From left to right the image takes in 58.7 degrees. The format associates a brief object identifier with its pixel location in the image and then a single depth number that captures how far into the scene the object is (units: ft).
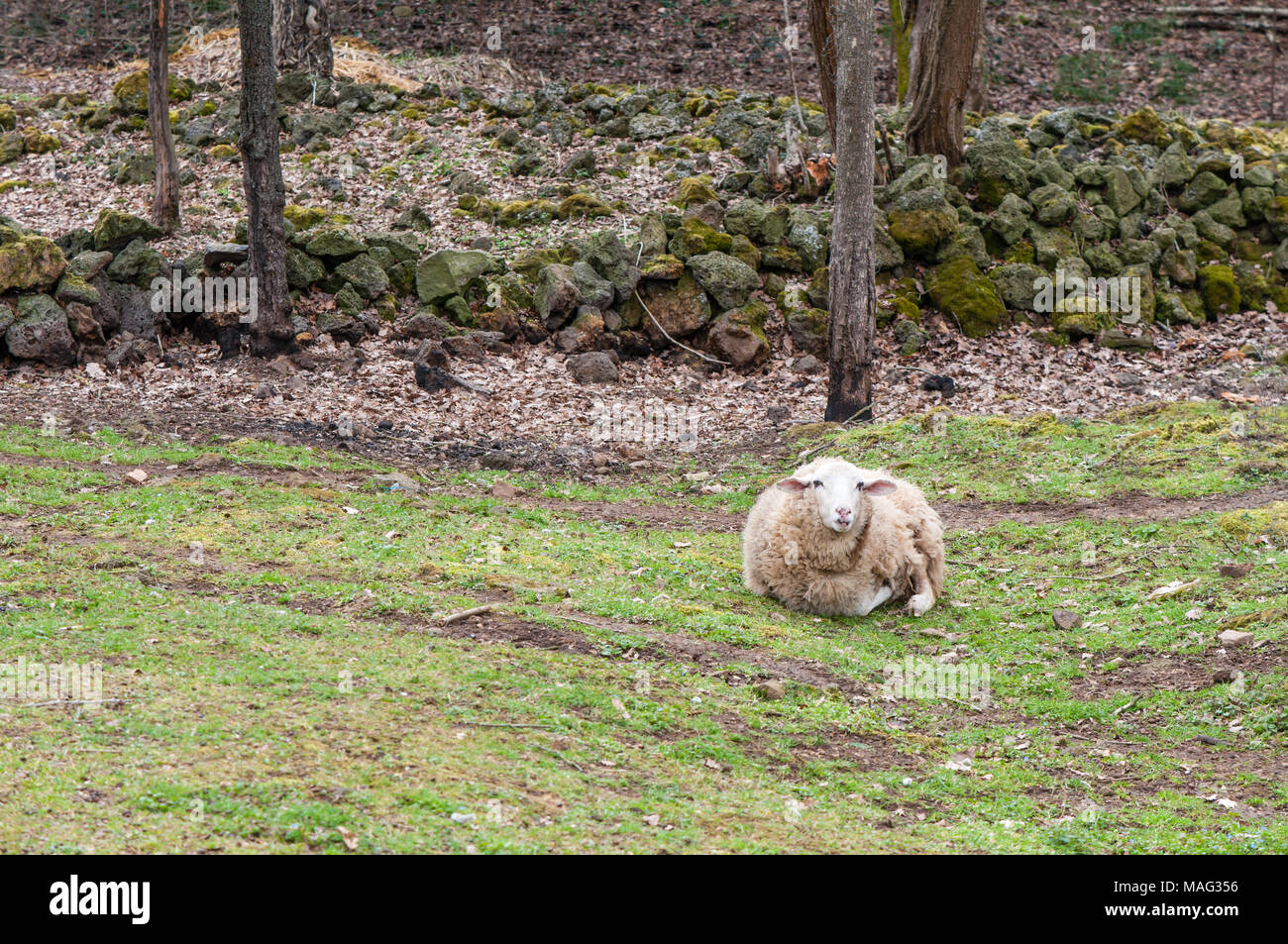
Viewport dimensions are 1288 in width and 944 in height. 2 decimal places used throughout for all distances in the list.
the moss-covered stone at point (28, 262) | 41.50
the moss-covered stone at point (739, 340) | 47.55
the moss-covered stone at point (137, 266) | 44.73
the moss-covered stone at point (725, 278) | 48.80
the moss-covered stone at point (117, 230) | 45.44
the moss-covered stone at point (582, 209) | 52.85
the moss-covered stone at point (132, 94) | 61.87
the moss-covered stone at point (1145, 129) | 62.08
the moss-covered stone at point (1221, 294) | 54.29
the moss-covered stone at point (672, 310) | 48.34
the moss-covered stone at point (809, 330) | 48.67
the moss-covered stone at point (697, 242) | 49.90
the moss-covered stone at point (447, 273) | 46.98
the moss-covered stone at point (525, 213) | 52.75
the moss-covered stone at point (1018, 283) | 51.65
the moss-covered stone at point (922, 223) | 51.75
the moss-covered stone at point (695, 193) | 52.60
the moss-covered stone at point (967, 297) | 50.29
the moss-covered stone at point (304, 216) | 49.26
